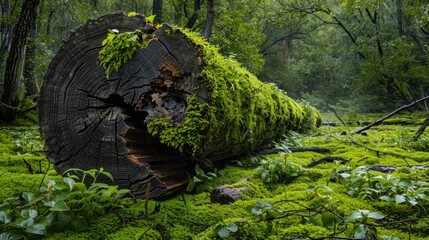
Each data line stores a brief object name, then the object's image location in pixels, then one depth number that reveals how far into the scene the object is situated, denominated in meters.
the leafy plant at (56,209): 1.51
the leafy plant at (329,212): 1.63
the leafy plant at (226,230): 1.51
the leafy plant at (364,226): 1.42
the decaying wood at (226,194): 2.17
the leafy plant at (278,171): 2.60
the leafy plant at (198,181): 2.43
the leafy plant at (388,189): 1.83
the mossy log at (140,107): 2.29
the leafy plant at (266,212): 1.67
